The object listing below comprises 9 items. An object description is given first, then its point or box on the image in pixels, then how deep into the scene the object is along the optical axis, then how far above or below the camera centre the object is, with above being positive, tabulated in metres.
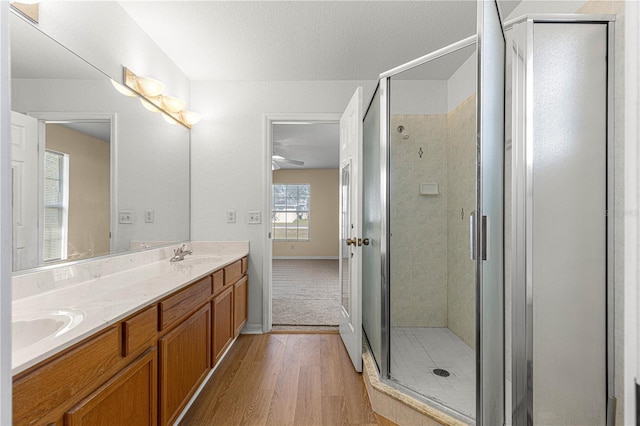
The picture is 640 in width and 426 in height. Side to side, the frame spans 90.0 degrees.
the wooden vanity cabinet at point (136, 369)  0.86 -0.57
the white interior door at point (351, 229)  2.32 -0.13
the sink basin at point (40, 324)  1.02 -0.37
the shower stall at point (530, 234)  0.97 -0.09
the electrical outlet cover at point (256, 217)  3.10 -0.05
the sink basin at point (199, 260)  2.45 -0.39
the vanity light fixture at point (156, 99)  2.14 +0.88
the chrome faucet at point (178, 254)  2.51 -0.34
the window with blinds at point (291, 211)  8.72 +0.04
